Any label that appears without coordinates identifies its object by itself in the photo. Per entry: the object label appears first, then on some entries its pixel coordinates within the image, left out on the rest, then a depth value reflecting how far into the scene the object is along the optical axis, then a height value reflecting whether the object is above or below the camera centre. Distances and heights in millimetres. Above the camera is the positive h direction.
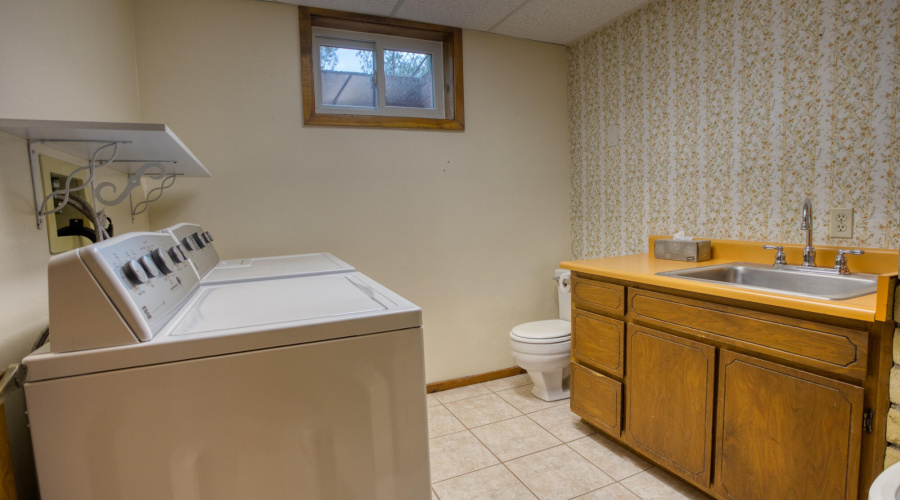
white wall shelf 856 +184
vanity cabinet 1158 -626
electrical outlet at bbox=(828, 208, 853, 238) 1647 -93
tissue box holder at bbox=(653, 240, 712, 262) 2012 -224
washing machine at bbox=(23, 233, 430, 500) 668 -305
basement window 2391 +837
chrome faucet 1622 -121
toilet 2422 -827
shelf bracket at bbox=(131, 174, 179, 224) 1908 +96
